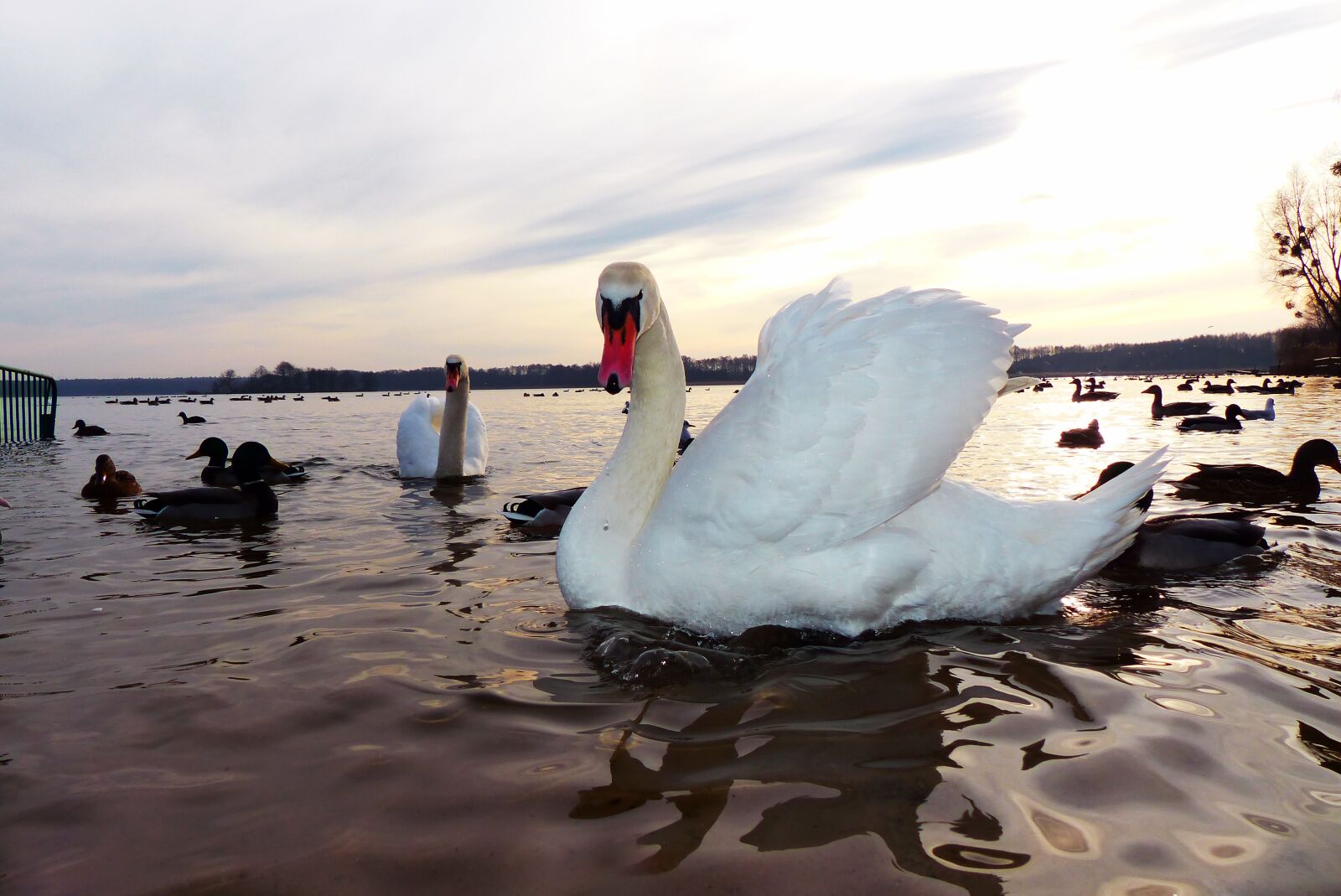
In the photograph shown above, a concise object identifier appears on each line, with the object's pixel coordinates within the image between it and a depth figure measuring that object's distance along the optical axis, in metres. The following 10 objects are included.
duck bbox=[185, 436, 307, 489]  10.73
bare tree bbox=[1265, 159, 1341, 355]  47.75
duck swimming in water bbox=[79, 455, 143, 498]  9.41
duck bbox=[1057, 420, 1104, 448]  14.83
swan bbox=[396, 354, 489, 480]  10.98
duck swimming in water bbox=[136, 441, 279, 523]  7.89
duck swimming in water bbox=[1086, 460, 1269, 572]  5.36
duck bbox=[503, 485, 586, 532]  7.12
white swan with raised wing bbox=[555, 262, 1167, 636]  3.47
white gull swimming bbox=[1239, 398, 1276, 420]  20.70
